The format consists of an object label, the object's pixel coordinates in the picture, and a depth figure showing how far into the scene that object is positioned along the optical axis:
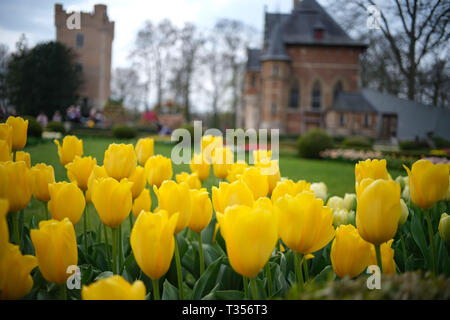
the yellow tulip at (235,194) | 0.86
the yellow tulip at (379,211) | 0.77
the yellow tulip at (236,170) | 1.33
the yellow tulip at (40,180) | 1.12
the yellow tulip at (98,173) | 1.16
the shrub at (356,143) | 16.49
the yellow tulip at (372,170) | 1.05
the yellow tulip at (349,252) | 0.89
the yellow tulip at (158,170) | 1.34
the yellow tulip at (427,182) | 0.92
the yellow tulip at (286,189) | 1.00
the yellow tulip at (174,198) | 0.85
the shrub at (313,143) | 12.70
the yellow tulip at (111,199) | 0.87
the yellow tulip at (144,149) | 1.63
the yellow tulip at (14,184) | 0.84
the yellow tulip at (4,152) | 1.03
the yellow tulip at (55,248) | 0.72
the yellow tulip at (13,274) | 0.68
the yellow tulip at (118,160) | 1.17
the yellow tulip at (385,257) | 0.98
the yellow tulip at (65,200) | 0.95
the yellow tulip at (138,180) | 1.21
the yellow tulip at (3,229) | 0.62
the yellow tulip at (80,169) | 1.23
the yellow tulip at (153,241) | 0.68
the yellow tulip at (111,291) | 0.57
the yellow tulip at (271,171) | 1.30
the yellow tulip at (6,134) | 1.12
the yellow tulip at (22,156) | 1.22
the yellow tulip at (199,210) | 0.96
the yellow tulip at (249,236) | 0.64
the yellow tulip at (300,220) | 0.76
